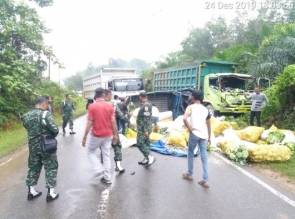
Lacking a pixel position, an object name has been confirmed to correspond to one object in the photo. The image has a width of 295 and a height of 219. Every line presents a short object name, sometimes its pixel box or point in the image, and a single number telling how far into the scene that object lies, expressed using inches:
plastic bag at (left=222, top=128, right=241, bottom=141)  299.1
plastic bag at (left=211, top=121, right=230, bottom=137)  339.3
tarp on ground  275.5
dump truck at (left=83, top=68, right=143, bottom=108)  655.1
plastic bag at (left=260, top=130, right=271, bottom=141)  299.9
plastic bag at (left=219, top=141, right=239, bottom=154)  258.0
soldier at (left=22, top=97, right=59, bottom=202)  165.3
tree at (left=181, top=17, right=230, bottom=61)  1080.8
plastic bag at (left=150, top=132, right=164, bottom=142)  319.0
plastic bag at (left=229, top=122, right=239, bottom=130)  367.7
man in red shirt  190.5
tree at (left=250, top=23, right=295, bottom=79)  456.4
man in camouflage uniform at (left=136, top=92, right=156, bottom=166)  233.0
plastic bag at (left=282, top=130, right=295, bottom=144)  290.3
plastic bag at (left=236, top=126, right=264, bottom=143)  300.0
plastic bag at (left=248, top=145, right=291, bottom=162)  240.1
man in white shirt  190.5
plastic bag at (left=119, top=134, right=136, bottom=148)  314.1
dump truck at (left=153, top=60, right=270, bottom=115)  437.1
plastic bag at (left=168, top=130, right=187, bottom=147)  300.5
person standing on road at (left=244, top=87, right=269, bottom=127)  375.2
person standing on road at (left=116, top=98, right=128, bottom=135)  347.4
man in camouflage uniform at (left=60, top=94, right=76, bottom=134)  417.7
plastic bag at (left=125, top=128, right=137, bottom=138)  352.6
